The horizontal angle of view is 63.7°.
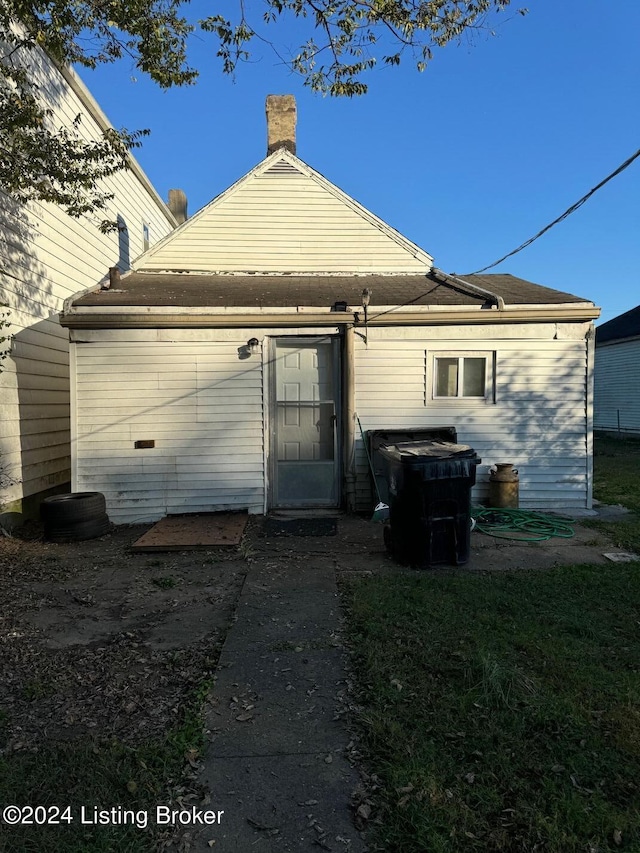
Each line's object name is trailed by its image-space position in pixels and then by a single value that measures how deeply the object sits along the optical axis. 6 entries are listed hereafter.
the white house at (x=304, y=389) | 7.18
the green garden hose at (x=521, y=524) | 6.31
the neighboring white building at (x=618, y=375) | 20.41
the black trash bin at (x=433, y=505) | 5.06
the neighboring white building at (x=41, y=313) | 6.91
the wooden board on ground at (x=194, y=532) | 5.90
